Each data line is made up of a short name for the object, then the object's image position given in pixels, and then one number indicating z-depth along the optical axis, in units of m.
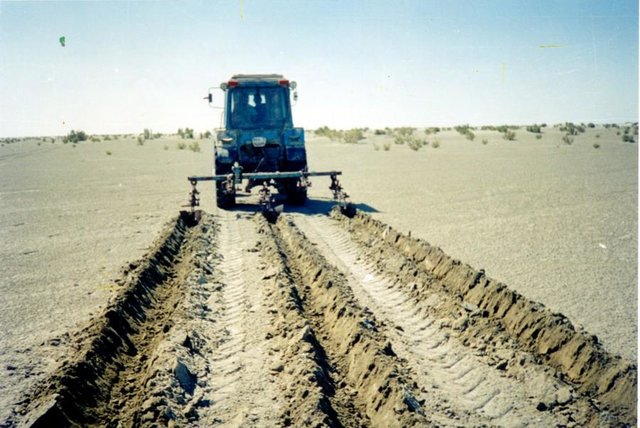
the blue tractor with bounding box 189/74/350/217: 11.80
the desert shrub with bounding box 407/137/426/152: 31.44
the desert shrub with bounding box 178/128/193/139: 58.58
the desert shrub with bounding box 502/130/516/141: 39.22
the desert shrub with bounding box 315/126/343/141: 47.89
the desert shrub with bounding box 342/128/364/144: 40.96
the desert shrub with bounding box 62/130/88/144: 54.42
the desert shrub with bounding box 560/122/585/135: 48.35
